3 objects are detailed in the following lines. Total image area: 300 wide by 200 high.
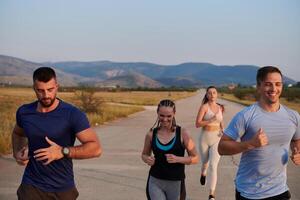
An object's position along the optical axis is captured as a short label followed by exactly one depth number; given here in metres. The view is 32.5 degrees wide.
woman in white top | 8.03
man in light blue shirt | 4.18
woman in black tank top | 4.89
